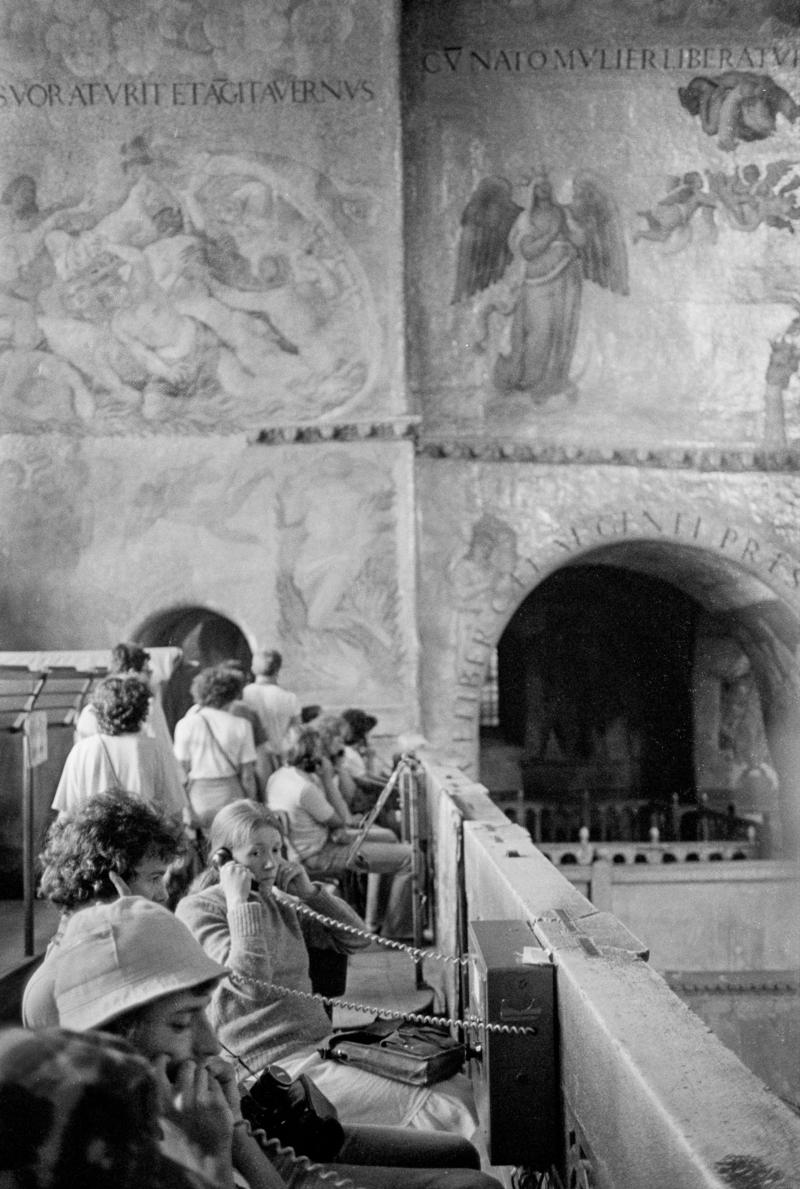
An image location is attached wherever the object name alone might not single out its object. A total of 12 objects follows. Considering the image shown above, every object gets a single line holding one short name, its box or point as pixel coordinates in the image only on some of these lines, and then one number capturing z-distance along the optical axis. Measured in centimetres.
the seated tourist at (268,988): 369
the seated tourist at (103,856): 330
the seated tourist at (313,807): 714
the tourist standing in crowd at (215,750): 717
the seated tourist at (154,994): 181
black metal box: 345
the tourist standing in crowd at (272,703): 908
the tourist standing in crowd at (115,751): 554
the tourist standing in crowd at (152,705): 635
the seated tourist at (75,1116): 116
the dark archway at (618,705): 1764
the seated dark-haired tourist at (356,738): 1074
